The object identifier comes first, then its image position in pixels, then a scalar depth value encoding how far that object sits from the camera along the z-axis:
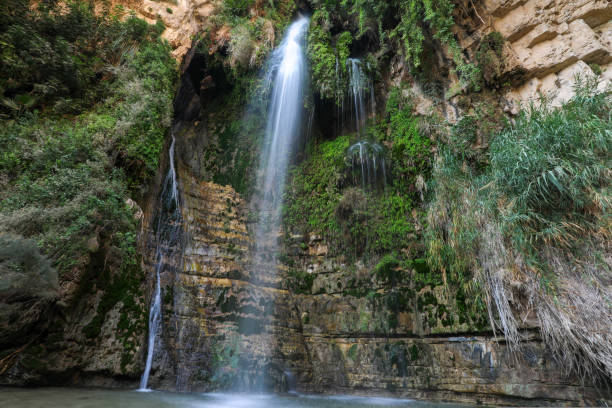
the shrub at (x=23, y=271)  3.65
